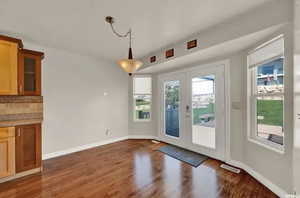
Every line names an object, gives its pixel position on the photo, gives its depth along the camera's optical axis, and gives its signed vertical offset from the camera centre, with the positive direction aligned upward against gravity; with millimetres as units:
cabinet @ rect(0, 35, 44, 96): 2312 +522
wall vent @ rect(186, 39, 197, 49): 2707 +1060
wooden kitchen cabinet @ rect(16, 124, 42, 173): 2459 -852
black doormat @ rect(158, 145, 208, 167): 3059 -1306
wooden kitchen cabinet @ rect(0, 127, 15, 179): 2297 -849
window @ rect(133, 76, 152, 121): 4812 +38
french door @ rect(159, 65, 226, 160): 3131 -262
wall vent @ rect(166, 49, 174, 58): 3205 +1049
